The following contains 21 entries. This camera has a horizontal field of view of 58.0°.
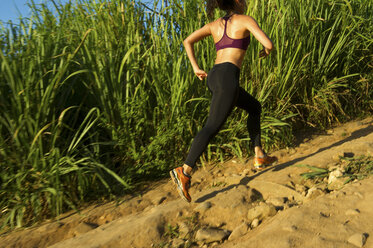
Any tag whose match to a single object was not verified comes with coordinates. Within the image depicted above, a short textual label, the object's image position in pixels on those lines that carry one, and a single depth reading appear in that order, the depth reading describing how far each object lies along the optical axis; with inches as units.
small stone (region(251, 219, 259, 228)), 77.0
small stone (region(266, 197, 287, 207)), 84.5
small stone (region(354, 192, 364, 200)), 75.7
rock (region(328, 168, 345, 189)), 88.0
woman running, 86.9
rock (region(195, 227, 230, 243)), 73.4
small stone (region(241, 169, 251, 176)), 109.7
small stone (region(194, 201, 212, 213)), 83.8
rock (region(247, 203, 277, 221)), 79.7
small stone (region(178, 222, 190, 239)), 76.0
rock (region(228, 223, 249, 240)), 74.1
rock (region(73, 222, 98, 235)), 85.2
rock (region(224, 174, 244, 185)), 102.9
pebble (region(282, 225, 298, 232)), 66.1
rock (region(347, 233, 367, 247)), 58.8
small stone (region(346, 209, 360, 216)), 69.2
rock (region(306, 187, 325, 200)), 84.3
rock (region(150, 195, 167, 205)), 98.2
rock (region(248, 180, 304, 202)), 87.7
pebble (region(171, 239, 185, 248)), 72.3
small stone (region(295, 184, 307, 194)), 89.5
